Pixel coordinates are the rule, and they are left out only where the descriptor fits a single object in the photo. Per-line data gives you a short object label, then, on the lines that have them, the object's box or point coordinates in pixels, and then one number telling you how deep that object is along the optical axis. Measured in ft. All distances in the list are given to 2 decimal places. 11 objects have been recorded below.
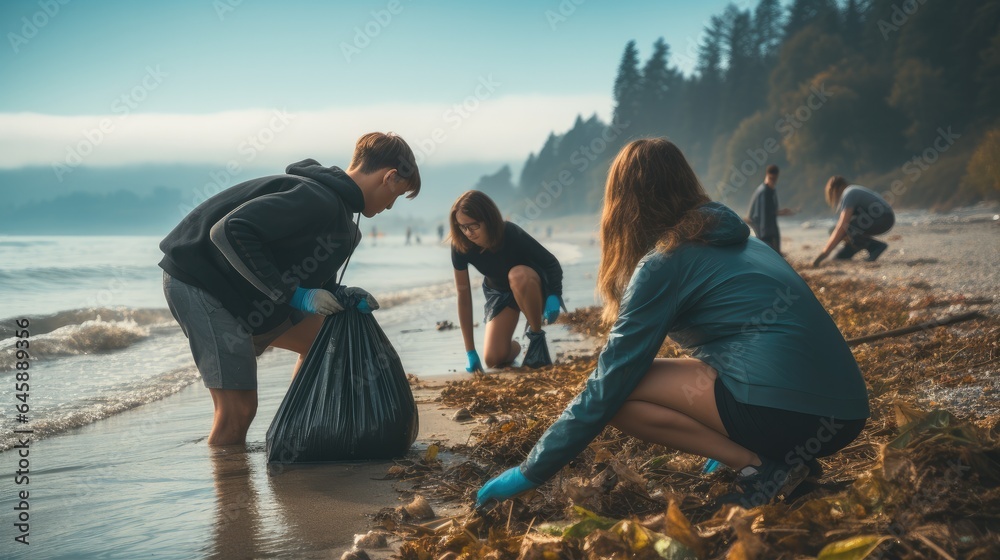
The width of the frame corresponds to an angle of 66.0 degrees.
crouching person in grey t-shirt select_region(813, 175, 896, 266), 39.24
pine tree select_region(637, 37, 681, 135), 328.08
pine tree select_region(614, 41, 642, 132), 331.98
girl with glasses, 18.89
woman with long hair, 7.59
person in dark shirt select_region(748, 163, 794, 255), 38.50
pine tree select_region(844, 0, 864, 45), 229.04
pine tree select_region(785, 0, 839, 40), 244.83
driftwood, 13.96
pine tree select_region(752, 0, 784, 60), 275.18
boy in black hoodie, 10.99
